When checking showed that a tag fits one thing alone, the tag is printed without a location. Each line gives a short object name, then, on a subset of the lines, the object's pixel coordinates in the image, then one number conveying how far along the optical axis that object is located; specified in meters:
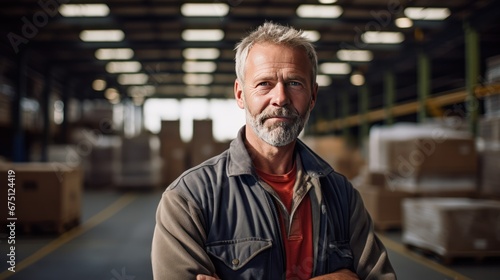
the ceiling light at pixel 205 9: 11.88
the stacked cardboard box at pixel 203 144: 15.91
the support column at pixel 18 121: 14.07
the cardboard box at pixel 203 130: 16.30
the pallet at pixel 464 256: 5.84
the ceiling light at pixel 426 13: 11.89
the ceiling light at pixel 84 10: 11.73
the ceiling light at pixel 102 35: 14.45
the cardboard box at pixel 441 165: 7.94
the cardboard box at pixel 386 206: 7.96
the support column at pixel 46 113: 17.22
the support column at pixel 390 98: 16.73
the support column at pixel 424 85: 13.01
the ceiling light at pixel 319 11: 12.09
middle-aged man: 1.90
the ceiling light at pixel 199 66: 19.77
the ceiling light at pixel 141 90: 25.68
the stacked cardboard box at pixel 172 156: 16.84
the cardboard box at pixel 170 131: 17.19
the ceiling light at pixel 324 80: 22.51
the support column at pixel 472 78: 9.80
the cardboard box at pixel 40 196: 7.29
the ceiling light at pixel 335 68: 19.52
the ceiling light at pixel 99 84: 23.60
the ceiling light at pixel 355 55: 17.11
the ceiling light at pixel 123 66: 19.36
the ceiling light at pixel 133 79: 22.33
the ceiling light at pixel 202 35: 14.45
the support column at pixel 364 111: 20.12
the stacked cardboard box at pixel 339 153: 12.14
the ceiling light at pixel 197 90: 27.21
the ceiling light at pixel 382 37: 14.35
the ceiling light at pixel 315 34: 14.59
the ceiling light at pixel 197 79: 23.06
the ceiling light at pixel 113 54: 17.21
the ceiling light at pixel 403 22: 12.66
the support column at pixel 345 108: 23.83
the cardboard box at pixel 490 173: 7.37
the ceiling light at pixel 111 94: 26.73
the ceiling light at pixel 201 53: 17.39
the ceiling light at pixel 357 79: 20.34
